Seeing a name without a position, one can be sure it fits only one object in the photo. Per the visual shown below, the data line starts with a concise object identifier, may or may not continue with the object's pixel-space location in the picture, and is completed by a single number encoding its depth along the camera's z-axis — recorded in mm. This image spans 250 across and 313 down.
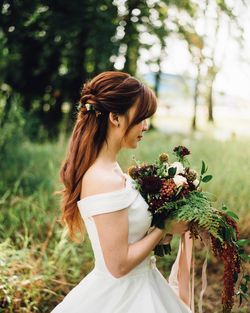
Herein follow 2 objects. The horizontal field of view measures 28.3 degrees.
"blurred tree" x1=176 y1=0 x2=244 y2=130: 9538
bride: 2113
